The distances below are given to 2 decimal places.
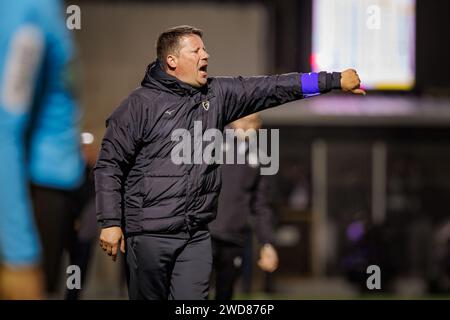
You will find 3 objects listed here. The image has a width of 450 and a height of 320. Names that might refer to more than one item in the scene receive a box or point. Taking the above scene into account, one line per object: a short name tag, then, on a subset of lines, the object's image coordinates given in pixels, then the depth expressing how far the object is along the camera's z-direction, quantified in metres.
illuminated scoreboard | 22.36
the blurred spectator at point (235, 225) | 12.88
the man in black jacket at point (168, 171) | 9.41
